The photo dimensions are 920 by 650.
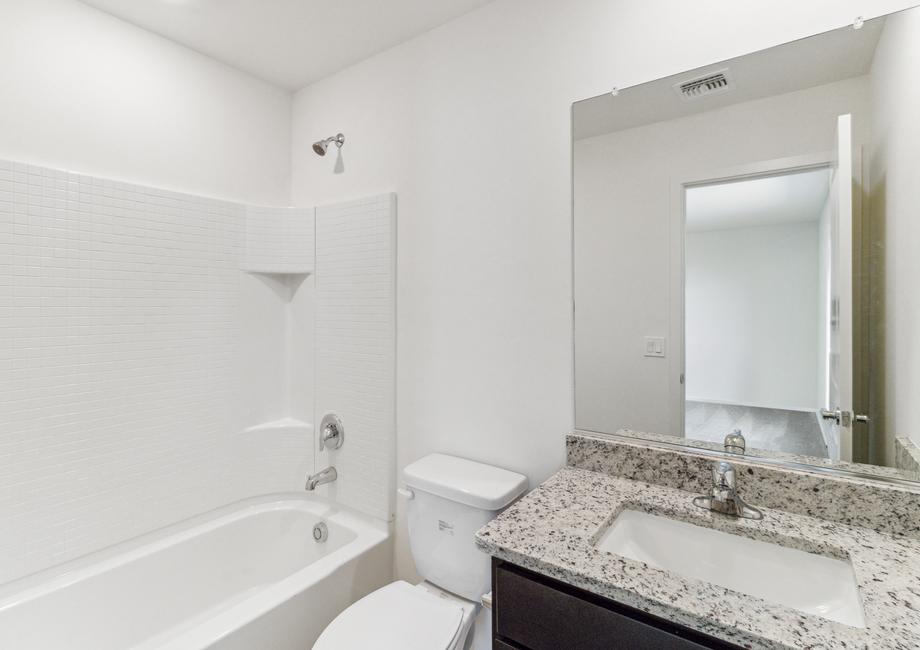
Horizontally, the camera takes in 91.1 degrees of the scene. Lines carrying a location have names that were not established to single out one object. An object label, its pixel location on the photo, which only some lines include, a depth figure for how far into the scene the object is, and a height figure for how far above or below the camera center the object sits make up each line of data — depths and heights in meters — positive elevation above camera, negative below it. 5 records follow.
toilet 1.32 -0.83
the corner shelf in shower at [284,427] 2.22 -0.50
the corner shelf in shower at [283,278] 2.21 +0.24
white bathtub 1.46 -0.96
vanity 0.77 -0.48
